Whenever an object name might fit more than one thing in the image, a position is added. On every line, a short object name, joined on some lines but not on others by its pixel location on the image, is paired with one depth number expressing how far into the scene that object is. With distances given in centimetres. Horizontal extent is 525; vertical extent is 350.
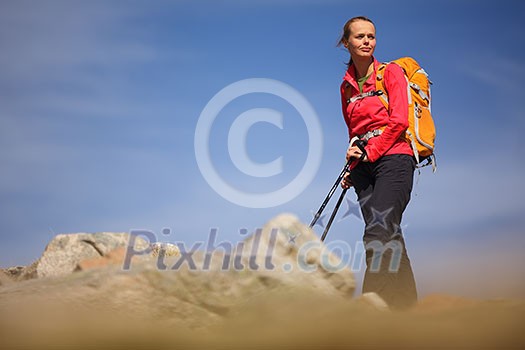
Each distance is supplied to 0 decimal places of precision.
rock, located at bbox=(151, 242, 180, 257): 1612
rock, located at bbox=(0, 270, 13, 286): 1091
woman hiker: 1201
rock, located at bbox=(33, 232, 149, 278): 1230
